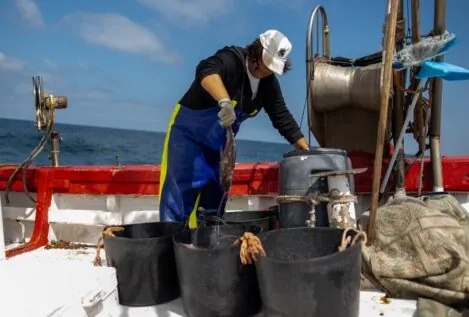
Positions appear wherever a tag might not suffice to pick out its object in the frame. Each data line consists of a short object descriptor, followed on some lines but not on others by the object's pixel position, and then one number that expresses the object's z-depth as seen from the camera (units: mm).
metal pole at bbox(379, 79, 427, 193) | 2825
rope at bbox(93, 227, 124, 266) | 2350
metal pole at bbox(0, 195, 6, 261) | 2766
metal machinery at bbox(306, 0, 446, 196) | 2967
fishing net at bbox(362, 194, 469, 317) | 2094
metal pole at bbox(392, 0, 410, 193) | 2896
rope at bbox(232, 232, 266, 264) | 1875
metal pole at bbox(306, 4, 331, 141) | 3299
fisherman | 2666
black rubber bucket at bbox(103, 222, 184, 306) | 2219
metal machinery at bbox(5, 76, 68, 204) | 3629
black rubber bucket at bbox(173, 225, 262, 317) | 1968
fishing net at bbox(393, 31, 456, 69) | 2635
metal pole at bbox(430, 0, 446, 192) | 2859
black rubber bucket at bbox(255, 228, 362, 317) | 1689
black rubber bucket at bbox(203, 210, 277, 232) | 2566
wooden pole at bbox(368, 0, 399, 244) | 2080
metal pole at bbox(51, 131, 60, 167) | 4016
